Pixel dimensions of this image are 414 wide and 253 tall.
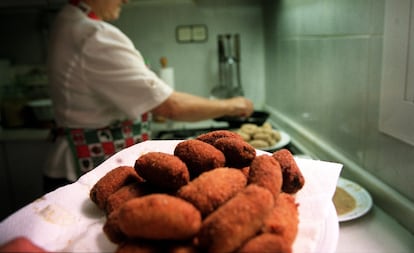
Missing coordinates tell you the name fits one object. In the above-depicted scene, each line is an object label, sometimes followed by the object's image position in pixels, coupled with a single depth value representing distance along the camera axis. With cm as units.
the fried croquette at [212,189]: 36
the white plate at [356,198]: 70
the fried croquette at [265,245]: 32
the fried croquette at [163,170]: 39
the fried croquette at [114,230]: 37
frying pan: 133
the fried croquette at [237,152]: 46
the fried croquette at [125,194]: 40
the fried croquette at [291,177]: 44
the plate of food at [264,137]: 108
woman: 104
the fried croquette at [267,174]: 38
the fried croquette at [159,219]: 32
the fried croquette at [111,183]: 43
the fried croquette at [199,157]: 43
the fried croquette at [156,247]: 33
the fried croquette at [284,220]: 35
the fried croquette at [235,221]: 31
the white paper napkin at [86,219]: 38
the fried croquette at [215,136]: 50
